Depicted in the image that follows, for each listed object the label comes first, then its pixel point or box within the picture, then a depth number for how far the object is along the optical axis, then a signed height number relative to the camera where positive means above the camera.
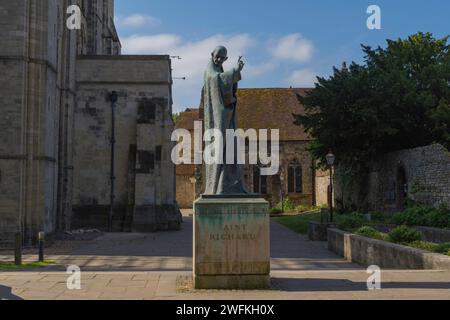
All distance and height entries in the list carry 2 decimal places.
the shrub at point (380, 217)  21.67 -1.46
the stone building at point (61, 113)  17.67 +2.75
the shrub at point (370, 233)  14.41 -1.40
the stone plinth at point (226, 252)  8.11 -1.02
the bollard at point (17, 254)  12.30 -1.58
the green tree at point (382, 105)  25.95 +3.64
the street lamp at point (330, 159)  21.27 +0.89
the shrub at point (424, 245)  11.58 -1.39
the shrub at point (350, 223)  18.27 -1.38
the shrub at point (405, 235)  12.94 -1.26
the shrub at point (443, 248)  11.00 -1.34
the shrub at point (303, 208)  45.29 -2.15
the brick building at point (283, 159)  48.56 +2.04
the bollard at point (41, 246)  13.11 -1.50
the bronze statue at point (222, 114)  8.65 +1.09
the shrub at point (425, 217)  19.10 -1.27
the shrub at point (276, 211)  44.46 -2.32
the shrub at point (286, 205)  46.22 -1.96
